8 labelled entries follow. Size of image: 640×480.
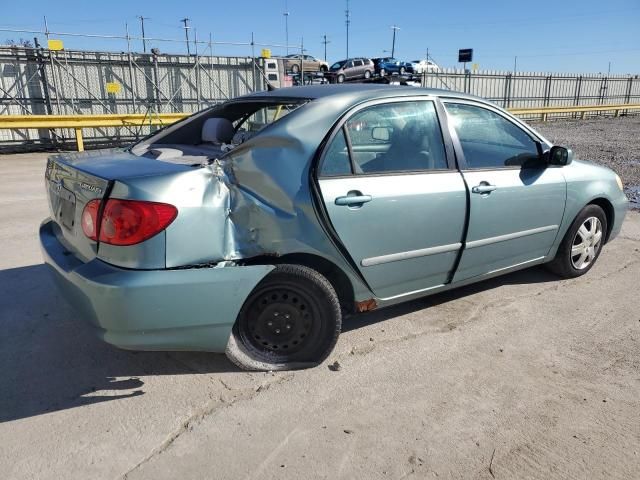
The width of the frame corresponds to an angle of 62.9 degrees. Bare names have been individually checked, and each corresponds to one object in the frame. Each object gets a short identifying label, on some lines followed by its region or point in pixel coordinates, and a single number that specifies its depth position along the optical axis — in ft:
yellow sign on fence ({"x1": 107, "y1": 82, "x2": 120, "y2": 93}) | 44.34
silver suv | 113.70
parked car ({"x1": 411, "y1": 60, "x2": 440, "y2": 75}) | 122.93
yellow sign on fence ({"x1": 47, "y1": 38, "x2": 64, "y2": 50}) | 43.16
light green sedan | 8.48
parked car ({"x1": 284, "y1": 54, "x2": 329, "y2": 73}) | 96.66
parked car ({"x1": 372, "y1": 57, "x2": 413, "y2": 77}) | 120.78
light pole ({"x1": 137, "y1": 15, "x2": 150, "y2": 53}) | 50.39
